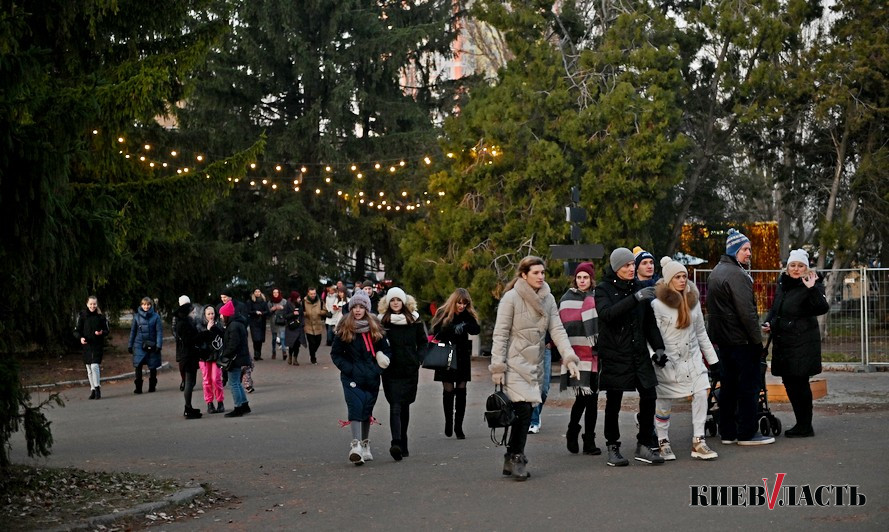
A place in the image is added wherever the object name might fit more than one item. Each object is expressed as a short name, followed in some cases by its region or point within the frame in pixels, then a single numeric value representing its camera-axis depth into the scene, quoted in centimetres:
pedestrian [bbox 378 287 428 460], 1202
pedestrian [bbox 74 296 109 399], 2059
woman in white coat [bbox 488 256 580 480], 1019
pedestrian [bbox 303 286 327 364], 2761
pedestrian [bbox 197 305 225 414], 1708
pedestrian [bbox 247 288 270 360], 2838
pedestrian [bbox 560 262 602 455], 1135
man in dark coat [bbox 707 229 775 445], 1136
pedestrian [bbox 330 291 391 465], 1186
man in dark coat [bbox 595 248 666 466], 1053
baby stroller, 1165
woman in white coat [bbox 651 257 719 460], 1068
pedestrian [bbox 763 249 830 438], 1188
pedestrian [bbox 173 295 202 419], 1752
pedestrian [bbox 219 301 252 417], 1681
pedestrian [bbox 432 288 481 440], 1355
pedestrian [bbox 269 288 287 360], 2773
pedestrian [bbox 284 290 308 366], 2712
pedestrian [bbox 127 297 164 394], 2133
